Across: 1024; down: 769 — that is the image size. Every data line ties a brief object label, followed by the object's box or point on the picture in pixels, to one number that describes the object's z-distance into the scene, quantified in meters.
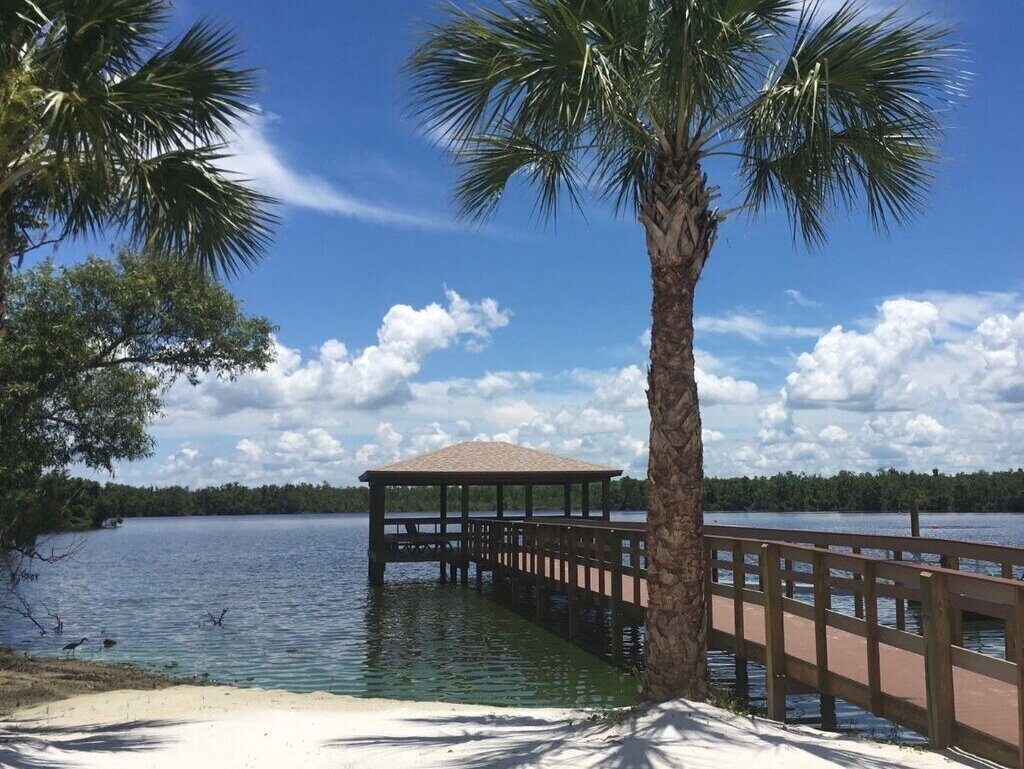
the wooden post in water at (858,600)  7.76
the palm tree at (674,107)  7.05
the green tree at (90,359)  12.81
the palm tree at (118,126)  7.14
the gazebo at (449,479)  25.09
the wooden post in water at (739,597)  9.05
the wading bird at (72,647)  15.05
